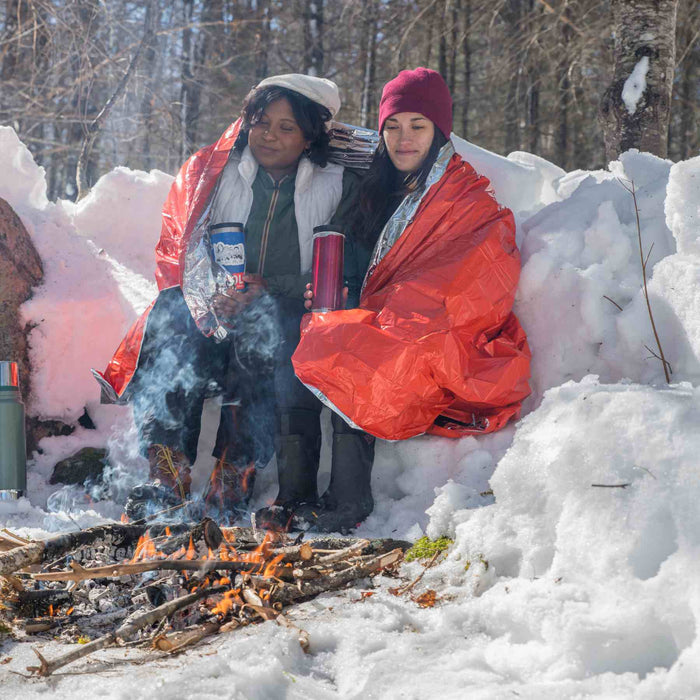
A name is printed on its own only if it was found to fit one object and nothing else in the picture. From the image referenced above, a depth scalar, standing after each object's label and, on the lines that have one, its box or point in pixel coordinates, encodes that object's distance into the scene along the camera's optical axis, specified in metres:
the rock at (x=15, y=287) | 4.08
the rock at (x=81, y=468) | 3.84
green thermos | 3.47
